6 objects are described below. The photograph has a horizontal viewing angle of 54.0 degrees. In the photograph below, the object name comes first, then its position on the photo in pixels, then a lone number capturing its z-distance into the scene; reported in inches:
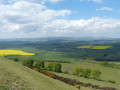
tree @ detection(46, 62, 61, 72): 3248.0
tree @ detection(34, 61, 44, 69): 3597.4
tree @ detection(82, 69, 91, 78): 2928.2
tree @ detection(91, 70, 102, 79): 2864.7
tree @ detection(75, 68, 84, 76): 3080.7
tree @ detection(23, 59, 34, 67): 3654.5
